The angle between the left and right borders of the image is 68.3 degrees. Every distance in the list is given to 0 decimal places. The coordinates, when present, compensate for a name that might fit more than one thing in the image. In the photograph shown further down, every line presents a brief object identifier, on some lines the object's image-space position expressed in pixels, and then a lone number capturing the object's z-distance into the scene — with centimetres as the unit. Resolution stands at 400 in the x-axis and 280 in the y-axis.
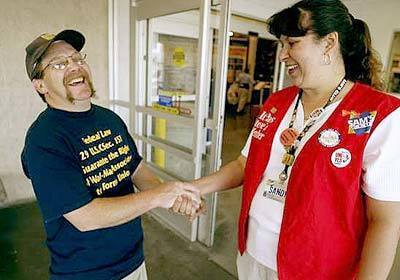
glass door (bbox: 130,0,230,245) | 237
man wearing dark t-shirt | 97
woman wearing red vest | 84
